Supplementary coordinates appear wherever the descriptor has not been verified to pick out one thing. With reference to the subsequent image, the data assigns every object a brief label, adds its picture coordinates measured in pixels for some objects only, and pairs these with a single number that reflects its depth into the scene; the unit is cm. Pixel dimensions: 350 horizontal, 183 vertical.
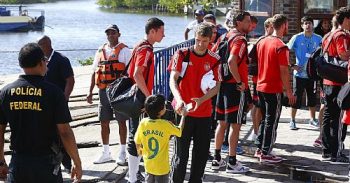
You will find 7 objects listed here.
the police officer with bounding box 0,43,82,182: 460
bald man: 731
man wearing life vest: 783
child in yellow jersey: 594
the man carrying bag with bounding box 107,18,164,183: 678
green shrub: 2690
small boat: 6241
